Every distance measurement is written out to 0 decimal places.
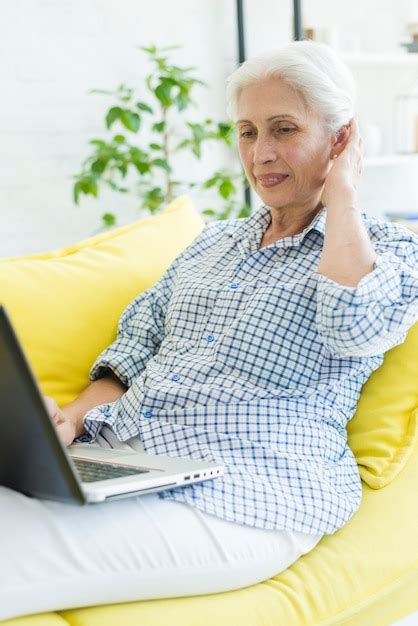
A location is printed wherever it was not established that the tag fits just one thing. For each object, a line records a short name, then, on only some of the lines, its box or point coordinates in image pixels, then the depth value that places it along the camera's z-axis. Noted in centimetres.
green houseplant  281
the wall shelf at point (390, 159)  357
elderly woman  117
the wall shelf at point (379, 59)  348
